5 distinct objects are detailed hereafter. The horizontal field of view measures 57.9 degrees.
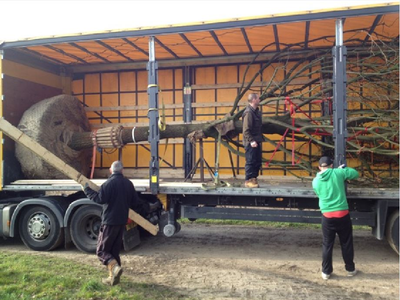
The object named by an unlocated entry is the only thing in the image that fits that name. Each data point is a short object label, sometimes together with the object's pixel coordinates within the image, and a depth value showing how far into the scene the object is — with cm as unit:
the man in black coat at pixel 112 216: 495
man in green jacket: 498
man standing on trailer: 598
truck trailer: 598
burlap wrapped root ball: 738
